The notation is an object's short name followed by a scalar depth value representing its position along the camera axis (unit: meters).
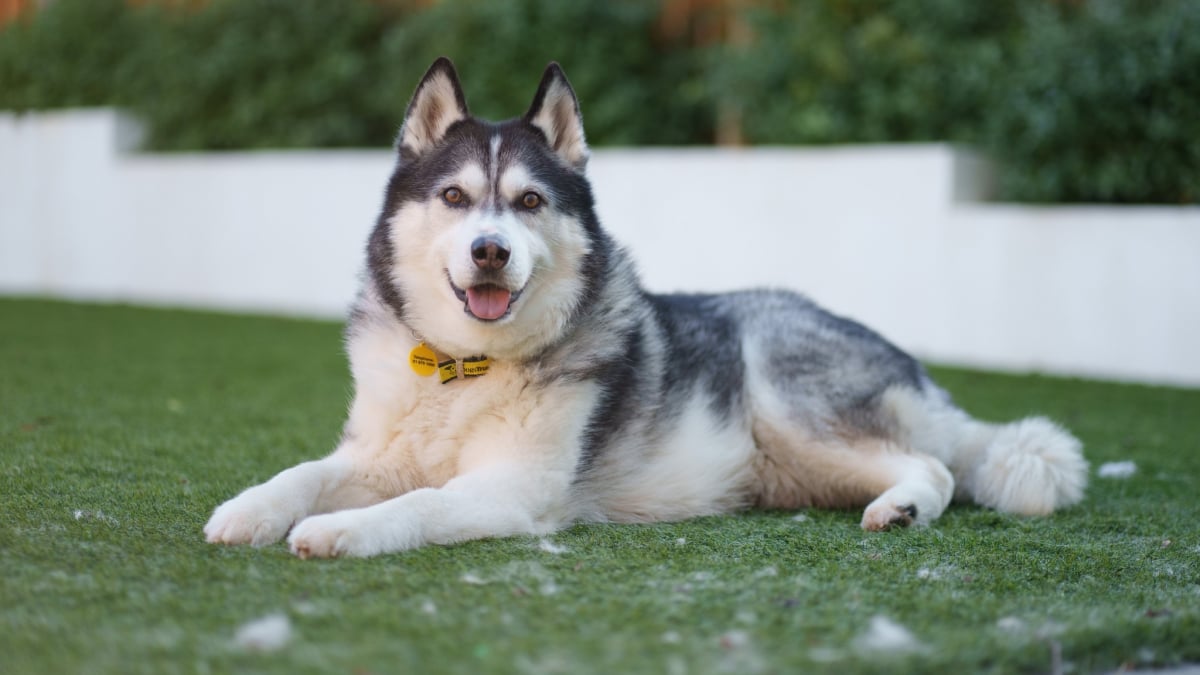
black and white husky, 3.57
